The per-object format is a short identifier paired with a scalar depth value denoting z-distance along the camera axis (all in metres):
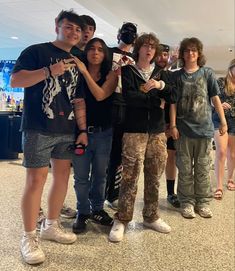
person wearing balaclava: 2.06
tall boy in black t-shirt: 1.69
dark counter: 4.82
